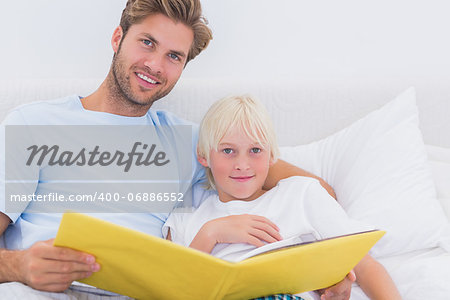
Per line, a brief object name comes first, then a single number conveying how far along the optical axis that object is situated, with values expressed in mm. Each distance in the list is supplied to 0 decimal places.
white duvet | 1043
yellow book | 729
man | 1180
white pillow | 1243
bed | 1234
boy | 1080
